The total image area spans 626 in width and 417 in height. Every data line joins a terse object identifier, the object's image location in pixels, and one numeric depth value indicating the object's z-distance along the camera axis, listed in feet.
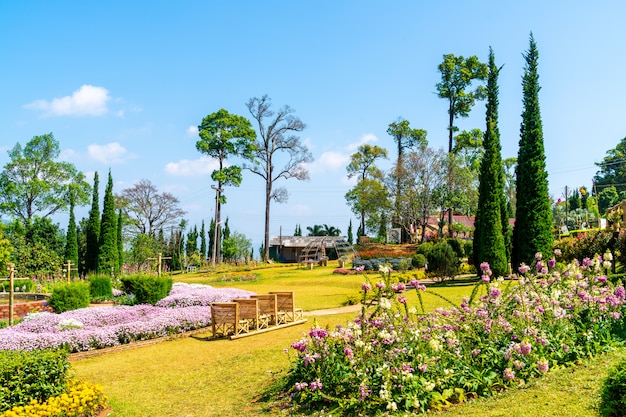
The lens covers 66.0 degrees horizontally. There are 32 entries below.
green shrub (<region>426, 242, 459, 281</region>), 60.44
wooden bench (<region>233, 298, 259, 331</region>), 37.58
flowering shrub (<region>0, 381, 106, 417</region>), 18.35
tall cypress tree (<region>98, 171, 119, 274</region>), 91.76
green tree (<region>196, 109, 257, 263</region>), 126.00
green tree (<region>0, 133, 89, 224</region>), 123.75
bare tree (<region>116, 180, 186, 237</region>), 140.46
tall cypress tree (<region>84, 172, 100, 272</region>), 99.35
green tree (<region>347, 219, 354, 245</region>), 186.09
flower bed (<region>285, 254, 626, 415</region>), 17.37
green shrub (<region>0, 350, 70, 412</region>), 19.79
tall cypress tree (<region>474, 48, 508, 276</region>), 57.57
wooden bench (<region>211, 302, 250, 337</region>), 36.35
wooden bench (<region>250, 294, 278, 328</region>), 39.22
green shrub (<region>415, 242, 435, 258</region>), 80.94
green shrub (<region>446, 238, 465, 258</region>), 72.82
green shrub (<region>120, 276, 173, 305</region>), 46.55
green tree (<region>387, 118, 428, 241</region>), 139.74
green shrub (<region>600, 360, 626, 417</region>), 13.65
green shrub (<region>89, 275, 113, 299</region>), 55.26
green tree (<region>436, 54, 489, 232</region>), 121.08
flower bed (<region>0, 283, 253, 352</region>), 32.71
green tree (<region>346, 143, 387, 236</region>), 150.47
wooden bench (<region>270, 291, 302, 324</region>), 40.06
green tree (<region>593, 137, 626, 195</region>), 186.60
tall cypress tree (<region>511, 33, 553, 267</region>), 57.21
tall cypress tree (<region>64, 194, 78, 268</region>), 109.29
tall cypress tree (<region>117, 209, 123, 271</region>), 98.80
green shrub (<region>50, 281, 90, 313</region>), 45.03
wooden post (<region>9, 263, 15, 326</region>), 39.64
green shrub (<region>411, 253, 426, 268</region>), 76.13
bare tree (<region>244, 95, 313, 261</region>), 127.44
